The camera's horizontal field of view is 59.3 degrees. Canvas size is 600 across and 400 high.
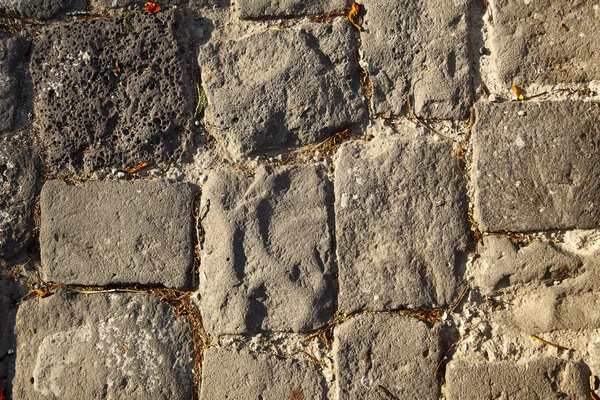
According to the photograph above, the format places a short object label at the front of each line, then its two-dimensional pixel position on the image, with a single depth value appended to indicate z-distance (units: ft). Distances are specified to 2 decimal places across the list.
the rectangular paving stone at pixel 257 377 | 6.64
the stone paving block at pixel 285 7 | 7.17
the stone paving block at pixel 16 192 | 7.22
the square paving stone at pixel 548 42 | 6.86
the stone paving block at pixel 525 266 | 6.60
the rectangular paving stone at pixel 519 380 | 6.41
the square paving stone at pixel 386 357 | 6.54
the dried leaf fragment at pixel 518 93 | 6.89
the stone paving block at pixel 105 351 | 6.86
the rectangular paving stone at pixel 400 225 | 6.68
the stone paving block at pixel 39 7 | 7.47
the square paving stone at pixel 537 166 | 6.66
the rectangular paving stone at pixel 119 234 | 7.00
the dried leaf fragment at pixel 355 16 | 7.11
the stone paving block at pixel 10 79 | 7.40
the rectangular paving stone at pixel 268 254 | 6.74
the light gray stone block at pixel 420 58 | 6.91
